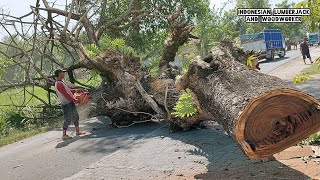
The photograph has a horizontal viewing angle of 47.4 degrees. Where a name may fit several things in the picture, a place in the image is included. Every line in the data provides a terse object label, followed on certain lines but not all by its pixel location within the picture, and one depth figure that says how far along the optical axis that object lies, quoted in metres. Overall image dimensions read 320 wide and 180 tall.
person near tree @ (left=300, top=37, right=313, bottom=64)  19.36
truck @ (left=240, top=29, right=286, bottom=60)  28.36
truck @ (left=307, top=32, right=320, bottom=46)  54.08
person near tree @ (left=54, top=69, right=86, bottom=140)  7.99
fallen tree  4.03
